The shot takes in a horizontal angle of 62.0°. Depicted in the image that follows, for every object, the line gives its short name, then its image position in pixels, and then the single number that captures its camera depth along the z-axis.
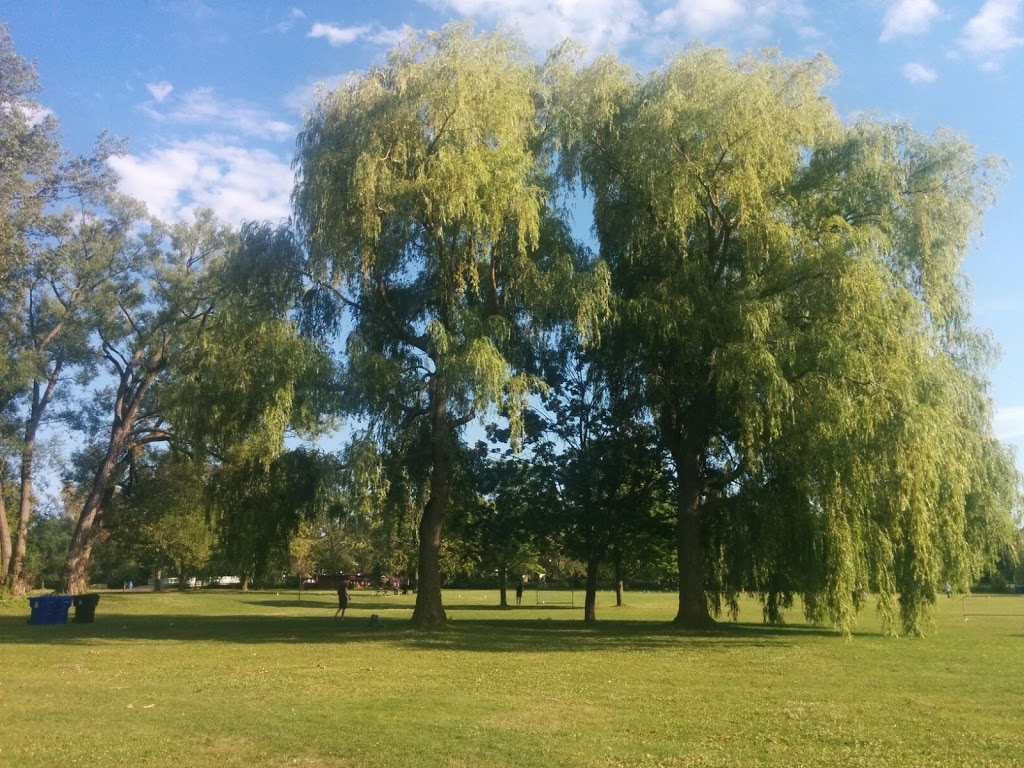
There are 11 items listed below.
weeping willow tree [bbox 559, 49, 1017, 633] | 18.25
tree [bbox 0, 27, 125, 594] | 26.55
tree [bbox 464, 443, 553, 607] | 27.56
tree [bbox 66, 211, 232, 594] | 41.00
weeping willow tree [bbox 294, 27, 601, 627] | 20.31
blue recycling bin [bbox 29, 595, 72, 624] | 26.00
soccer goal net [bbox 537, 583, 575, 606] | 52.08
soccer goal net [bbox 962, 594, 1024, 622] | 37.38
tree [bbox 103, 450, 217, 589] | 42.59
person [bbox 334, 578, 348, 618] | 30.86
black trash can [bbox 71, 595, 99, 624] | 26.69
